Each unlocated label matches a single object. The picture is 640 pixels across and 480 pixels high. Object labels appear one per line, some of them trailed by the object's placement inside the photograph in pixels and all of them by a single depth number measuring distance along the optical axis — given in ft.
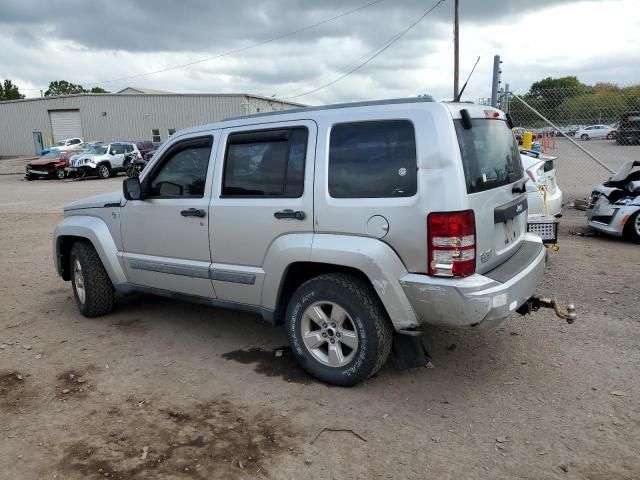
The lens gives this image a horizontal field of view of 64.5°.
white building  131.51
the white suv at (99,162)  82.53
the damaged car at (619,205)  24.79
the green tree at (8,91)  252.21
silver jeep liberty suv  10.19
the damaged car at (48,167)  85.35
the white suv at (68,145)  104.67
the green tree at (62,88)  305.53
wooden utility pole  75.10
